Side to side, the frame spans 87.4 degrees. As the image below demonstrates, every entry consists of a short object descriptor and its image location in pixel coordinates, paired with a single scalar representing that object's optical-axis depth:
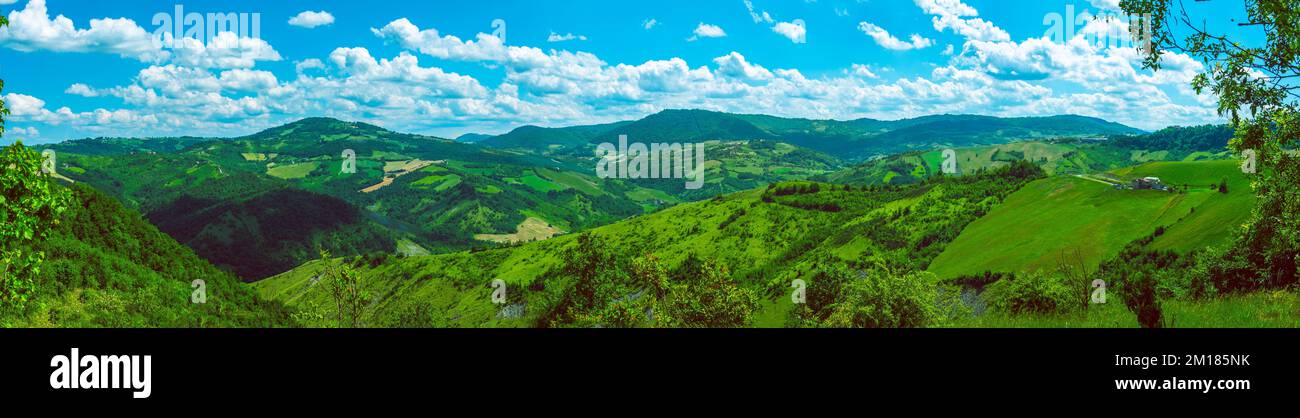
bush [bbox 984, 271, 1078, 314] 31.58
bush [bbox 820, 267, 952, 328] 34.88
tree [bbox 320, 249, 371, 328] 46.66
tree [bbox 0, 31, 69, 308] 22.42
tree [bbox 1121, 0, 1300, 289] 21.17
